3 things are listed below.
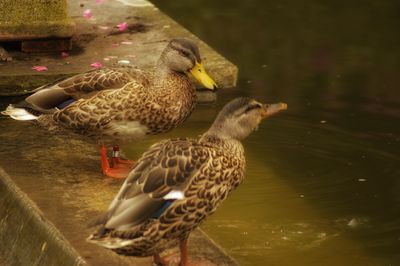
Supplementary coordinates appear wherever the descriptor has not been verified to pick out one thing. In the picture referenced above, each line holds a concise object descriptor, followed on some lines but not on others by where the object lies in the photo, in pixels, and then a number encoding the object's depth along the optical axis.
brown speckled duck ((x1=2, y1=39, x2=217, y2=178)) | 13.77
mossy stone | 17.11
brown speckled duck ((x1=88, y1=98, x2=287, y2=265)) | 10.53
